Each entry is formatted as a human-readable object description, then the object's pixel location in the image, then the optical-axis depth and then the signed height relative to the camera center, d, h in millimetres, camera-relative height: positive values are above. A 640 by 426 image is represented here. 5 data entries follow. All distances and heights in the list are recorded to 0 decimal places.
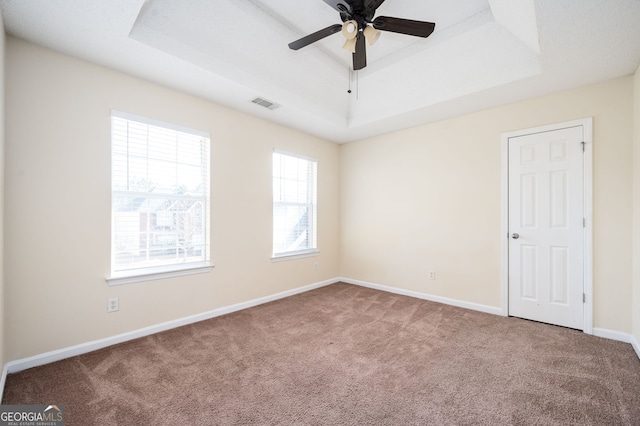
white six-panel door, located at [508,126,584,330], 2930 -165
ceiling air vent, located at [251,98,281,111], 3279 +1350
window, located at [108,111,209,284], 2691 +154
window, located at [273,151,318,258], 4195 +124
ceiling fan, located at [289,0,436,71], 2014 +1468
